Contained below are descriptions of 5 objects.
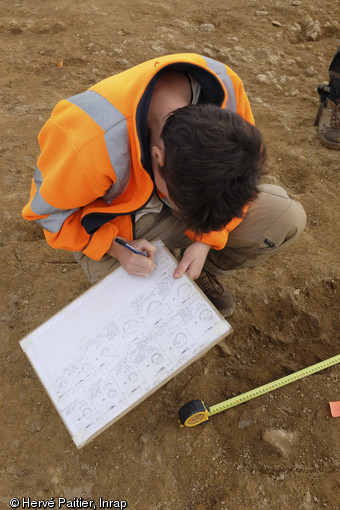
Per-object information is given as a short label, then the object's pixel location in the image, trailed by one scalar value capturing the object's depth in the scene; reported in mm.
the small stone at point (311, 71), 4132
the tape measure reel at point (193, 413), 1732
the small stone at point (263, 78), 4043
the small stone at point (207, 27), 4719
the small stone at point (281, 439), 1684
